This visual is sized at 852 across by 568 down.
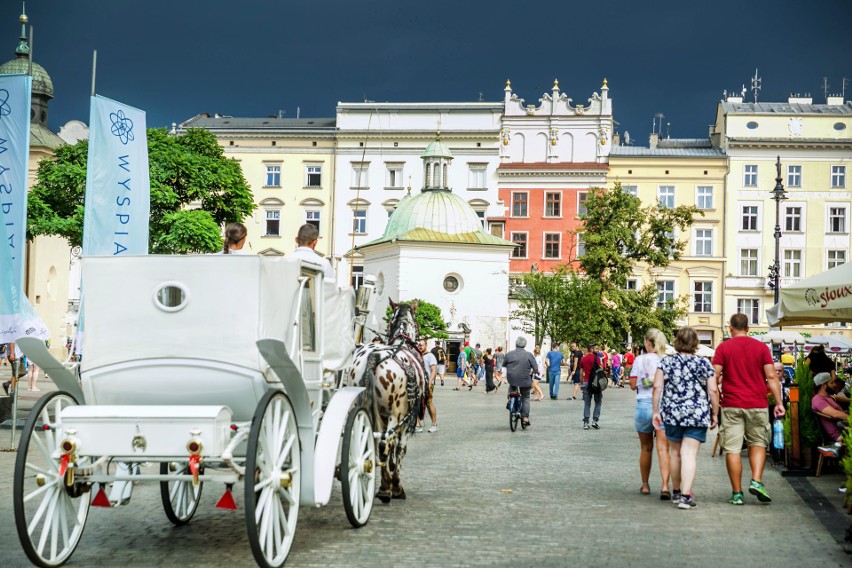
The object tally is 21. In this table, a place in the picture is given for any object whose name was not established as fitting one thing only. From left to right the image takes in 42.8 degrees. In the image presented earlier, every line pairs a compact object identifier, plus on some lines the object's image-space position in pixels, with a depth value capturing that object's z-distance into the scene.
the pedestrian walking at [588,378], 23.09
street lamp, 43.68
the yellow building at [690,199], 74.88
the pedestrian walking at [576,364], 41.25
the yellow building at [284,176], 78.06
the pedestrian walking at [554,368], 37.51
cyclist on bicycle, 22.34
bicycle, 22.09
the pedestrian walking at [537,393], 37.38
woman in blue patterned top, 11.22
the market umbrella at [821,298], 13.05
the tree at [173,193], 31.11
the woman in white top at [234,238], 8.90
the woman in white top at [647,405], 12.28
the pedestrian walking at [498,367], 42.85
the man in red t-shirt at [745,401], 11.44
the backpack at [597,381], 23.08
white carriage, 7.34
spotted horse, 10.84
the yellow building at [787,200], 74.25
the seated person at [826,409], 13.87
